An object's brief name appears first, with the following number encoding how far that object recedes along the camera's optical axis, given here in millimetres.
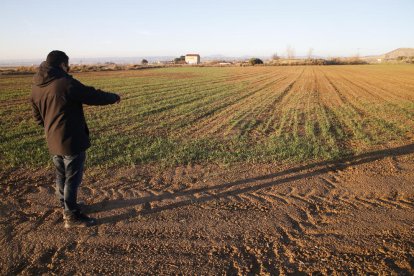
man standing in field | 3924
